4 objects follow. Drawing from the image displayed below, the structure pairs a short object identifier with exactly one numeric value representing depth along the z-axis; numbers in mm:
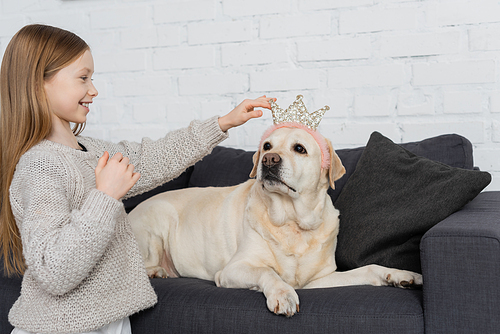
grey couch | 1343
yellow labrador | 1794
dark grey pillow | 1758
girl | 1317
